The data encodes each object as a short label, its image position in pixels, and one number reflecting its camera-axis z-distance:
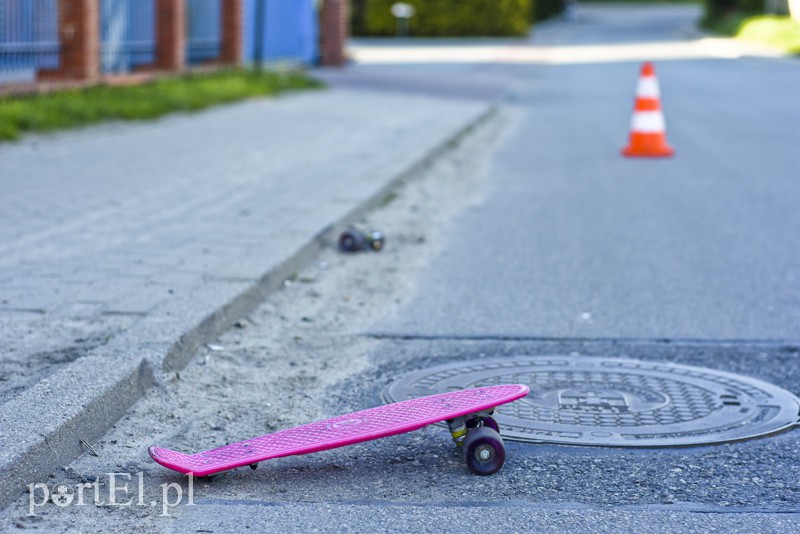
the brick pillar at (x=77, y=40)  14.32
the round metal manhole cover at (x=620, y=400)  3.79
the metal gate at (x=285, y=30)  21.23
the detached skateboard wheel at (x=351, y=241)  6.73
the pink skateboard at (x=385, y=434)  3.40
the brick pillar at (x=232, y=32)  19.66
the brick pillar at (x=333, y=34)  25.47
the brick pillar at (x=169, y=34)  17.14
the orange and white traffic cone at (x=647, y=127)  11.53
